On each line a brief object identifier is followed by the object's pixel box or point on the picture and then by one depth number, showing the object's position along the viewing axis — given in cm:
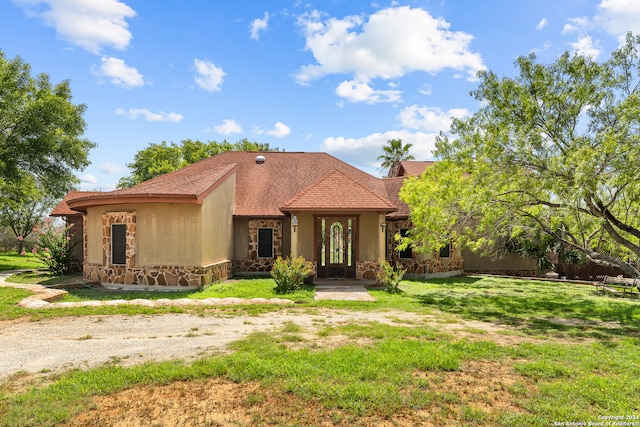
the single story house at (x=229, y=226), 1311
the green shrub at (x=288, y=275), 1252
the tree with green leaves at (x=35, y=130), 1934
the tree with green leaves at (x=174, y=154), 3538
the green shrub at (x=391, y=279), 1292
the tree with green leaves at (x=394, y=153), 3859
